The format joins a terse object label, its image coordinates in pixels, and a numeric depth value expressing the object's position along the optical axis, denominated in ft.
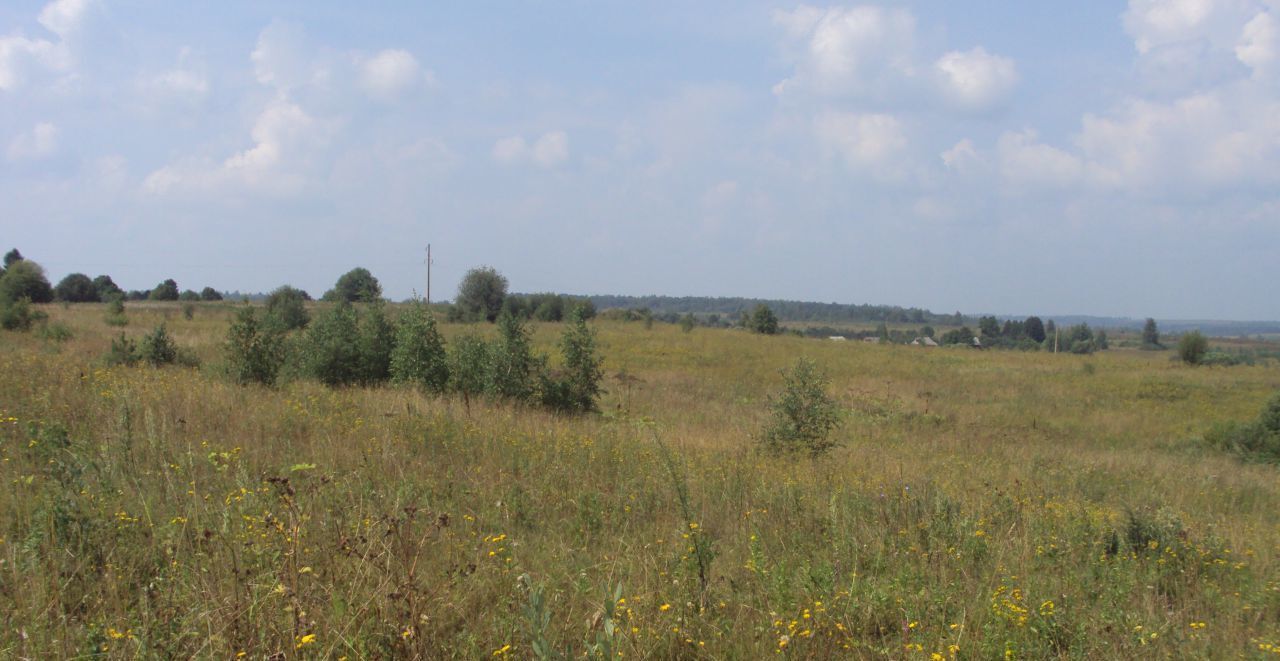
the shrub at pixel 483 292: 198.44
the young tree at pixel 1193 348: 138.72
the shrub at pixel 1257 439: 55.67
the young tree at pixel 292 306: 95.61
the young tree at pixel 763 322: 205.57
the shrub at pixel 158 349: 50.67
